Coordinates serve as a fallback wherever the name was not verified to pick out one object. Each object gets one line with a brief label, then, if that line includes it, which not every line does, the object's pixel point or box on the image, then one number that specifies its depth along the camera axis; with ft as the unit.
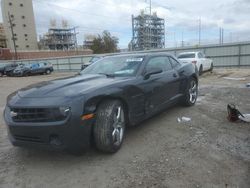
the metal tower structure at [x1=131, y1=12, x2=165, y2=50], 189.71
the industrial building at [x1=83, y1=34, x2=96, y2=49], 241.65
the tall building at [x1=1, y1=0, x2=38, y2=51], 209.87
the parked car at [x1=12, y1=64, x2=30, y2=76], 82.02
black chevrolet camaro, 9.40
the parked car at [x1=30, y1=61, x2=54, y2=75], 83.82
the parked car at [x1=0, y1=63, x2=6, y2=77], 88.99
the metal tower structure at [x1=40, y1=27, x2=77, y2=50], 253.71
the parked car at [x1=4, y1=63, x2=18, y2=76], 87.49
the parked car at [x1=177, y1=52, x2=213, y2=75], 44.11
